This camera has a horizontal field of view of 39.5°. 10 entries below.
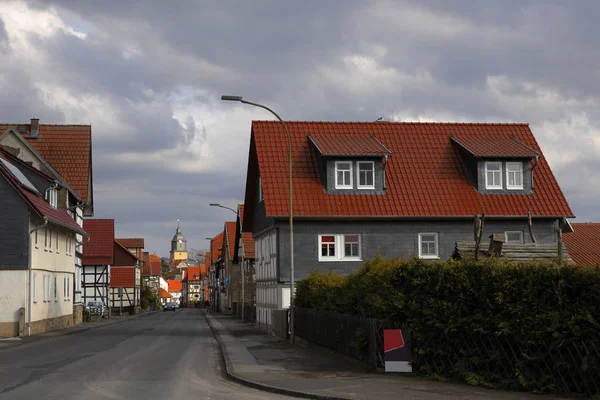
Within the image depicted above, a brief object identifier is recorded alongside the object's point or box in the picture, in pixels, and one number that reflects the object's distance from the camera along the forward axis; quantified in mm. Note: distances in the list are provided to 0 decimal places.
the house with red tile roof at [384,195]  35906
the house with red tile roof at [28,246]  37031
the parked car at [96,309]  66250
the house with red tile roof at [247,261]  60150
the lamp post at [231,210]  55069
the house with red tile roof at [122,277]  88062
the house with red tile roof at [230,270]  73975
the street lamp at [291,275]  27389
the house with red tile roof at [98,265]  72438
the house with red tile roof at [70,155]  53500
